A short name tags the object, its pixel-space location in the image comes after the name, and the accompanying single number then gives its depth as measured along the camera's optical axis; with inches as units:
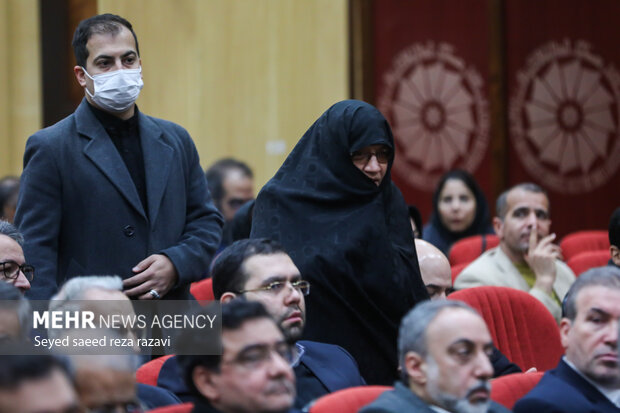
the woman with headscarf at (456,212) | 454.3
